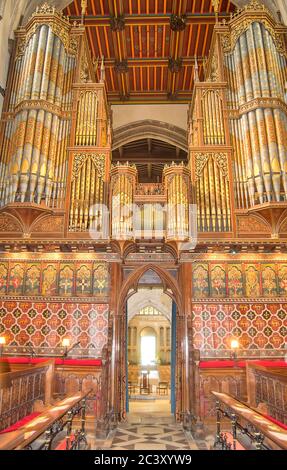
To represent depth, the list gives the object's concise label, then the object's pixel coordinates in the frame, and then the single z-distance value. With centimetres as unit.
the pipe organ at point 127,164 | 954
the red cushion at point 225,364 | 862
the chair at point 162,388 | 1739
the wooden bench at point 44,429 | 325
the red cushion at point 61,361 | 863
